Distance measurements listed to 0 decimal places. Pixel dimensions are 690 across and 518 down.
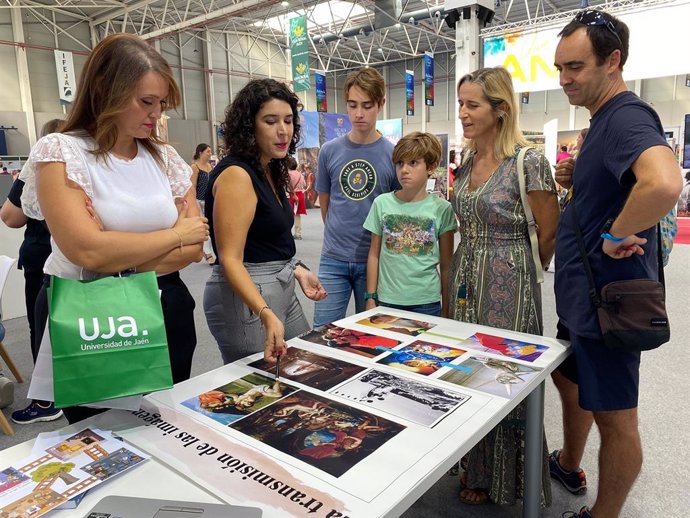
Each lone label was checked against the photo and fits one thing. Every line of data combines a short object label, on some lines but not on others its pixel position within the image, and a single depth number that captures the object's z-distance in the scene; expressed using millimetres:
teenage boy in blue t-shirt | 2102
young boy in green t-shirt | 1909
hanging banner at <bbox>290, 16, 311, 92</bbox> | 8773
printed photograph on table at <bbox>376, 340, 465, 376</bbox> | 1340
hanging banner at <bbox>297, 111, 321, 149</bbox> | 11009
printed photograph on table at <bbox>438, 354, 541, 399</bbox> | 1204
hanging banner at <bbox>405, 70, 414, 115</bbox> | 13284
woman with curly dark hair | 1405
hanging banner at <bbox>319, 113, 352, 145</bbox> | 11773
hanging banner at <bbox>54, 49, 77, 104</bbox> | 11406
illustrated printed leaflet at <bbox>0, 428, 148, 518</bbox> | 804
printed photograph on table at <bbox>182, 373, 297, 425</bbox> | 1112
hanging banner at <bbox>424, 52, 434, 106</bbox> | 10730
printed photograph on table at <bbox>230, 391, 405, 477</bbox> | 933
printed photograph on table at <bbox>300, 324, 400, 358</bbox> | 1476
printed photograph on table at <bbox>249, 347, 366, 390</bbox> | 1261
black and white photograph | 1083
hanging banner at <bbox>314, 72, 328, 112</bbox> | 11055
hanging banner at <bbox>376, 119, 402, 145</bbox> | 11750
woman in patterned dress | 1619
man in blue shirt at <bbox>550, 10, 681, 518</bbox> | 1271
